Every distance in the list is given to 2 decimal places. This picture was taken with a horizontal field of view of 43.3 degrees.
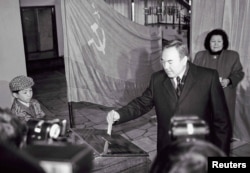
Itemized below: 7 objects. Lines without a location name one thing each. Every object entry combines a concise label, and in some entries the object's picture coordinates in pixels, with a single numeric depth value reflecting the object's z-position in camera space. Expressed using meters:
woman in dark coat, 4.29
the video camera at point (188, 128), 1.15
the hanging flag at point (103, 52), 4.59
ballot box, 2.19
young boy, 2.98
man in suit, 2.38
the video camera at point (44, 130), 1.24
